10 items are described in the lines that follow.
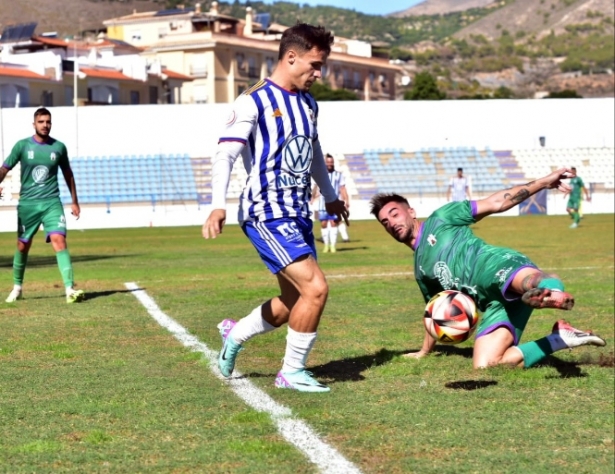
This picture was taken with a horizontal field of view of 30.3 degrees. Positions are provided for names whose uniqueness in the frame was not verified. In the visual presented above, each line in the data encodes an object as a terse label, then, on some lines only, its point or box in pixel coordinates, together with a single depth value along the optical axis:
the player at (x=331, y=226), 24.02
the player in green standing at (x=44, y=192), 12.66
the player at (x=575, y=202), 35.25
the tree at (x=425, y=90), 104.25
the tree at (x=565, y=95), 101.25
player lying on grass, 7.35
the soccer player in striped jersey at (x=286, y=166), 6.62
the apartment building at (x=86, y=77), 60.19
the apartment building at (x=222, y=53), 92.19
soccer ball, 6.88
